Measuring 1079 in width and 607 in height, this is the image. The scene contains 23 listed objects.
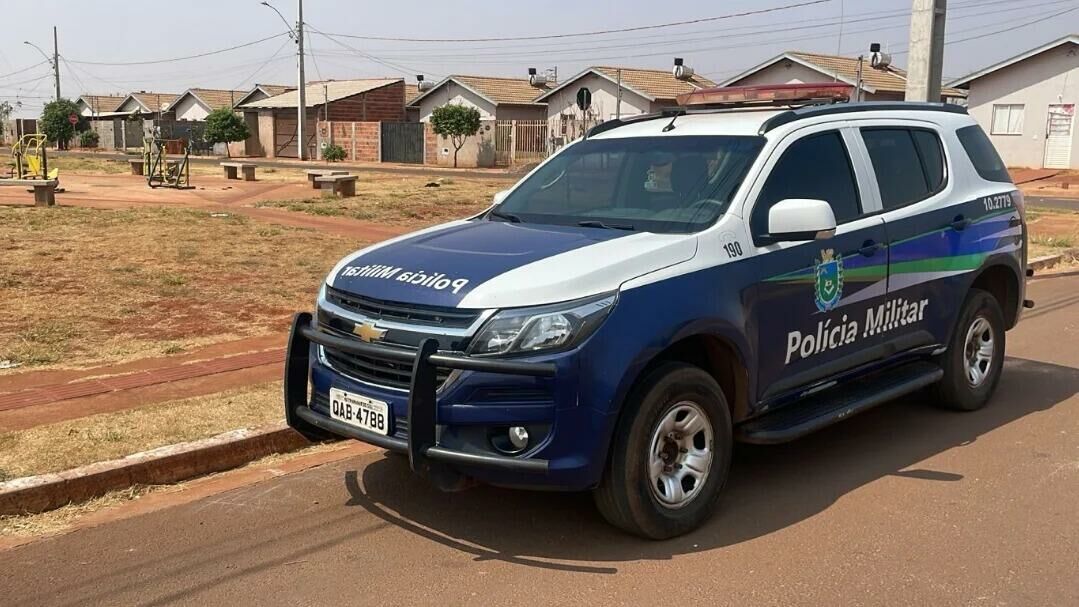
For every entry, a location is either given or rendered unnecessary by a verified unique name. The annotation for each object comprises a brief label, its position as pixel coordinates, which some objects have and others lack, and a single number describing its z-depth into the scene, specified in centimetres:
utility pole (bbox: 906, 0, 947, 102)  1346
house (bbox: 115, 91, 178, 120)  7862
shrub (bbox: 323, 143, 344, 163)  5134
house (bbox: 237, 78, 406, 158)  5984
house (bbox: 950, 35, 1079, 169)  3678
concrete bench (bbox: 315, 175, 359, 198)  2270
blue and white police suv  402
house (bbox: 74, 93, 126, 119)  8506
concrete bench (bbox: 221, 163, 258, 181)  2975
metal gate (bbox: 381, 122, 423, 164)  5188
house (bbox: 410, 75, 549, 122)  5406
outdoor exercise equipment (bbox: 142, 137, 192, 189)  2592
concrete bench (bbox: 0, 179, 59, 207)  1873
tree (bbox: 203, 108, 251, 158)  5750
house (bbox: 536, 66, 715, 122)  4834
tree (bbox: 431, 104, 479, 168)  4603
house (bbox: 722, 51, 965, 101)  4325
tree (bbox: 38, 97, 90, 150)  6906
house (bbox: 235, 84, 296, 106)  6838
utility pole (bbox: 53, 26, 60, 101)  7906
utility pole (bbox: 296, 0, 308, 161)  4962
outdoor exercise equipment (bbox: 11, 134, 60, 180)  2200
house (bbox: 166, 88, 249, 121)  7212
